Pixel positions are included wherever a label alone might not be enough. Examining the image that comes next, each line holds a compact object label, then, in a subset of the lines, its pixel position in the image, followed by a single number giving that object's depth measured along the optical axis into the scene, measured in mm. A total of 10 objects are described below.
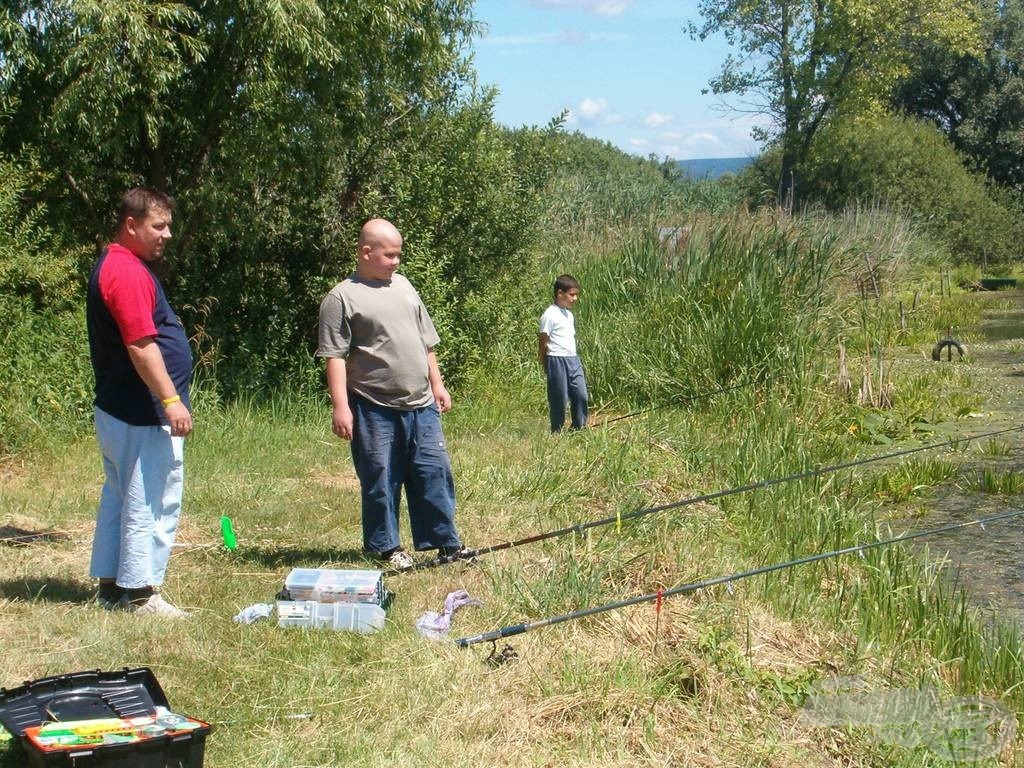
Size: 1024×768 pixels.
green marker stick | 6051
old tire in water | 15789
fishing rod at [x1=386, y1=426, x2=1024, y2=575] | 5809
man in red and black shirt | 4758
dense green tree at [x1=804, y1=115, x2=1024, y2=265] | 33125
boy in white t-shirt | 9641
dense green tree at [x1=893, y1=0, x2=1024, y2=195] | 41469
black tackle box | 3420
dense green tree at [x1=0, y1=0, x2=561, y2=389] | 9570
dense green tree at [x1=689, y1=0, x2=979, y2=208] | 33188
